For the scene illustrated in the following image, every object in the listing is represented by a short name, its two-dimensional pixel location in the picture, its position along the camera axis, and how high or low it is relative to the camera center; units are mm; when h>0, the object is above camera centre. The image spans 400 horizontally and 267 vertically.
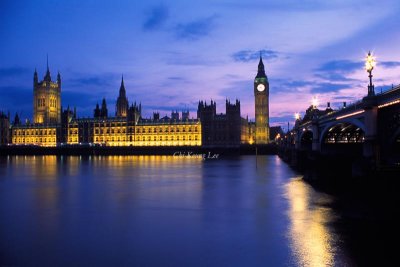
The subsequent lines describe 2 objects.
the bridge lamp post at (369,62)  27438 +4993
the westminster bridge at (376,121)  27594 +1612
